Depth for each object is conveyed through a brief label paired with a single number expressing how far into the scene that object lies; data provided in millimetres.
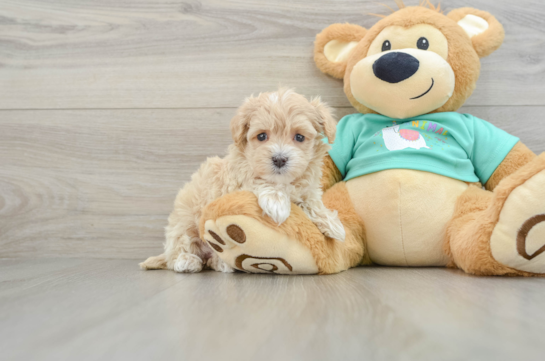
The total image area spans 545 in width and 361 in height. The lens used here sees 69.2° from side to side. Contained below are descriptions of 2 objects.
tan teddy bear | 883
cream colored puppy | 859
